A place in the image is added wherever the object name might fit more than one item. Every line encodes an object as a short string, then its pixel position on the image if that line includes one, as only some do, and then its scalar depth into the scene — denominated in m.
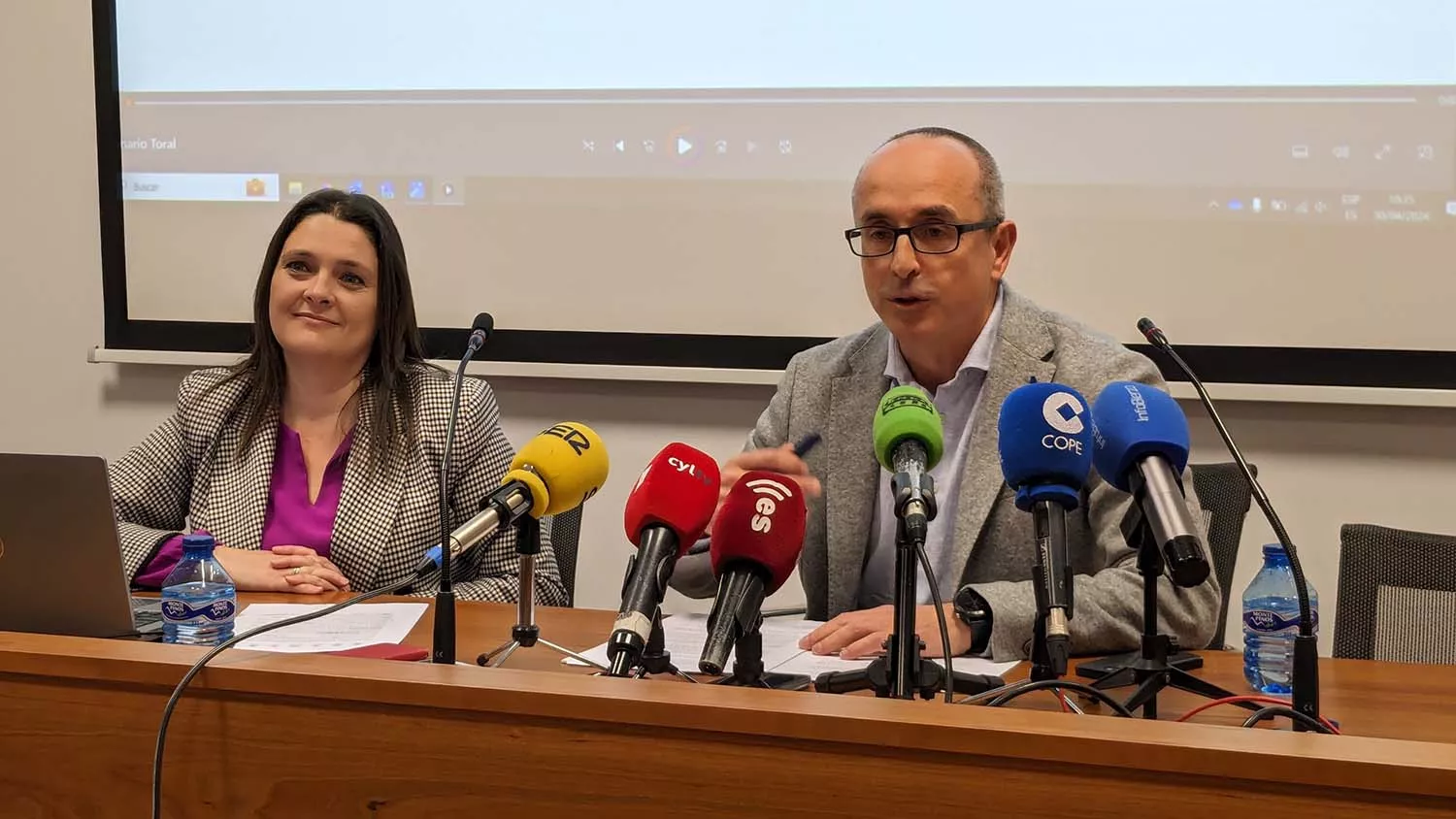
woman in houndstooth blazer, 2.25
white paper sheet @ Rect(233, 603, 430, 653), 1.66
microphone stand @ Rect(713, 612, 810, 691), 1.30
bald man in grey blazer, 1.93
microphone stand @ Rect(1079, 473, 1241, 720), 1.22
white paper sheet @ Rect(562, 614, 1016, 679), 1.54
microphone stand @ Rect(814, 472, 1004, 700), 1.10
